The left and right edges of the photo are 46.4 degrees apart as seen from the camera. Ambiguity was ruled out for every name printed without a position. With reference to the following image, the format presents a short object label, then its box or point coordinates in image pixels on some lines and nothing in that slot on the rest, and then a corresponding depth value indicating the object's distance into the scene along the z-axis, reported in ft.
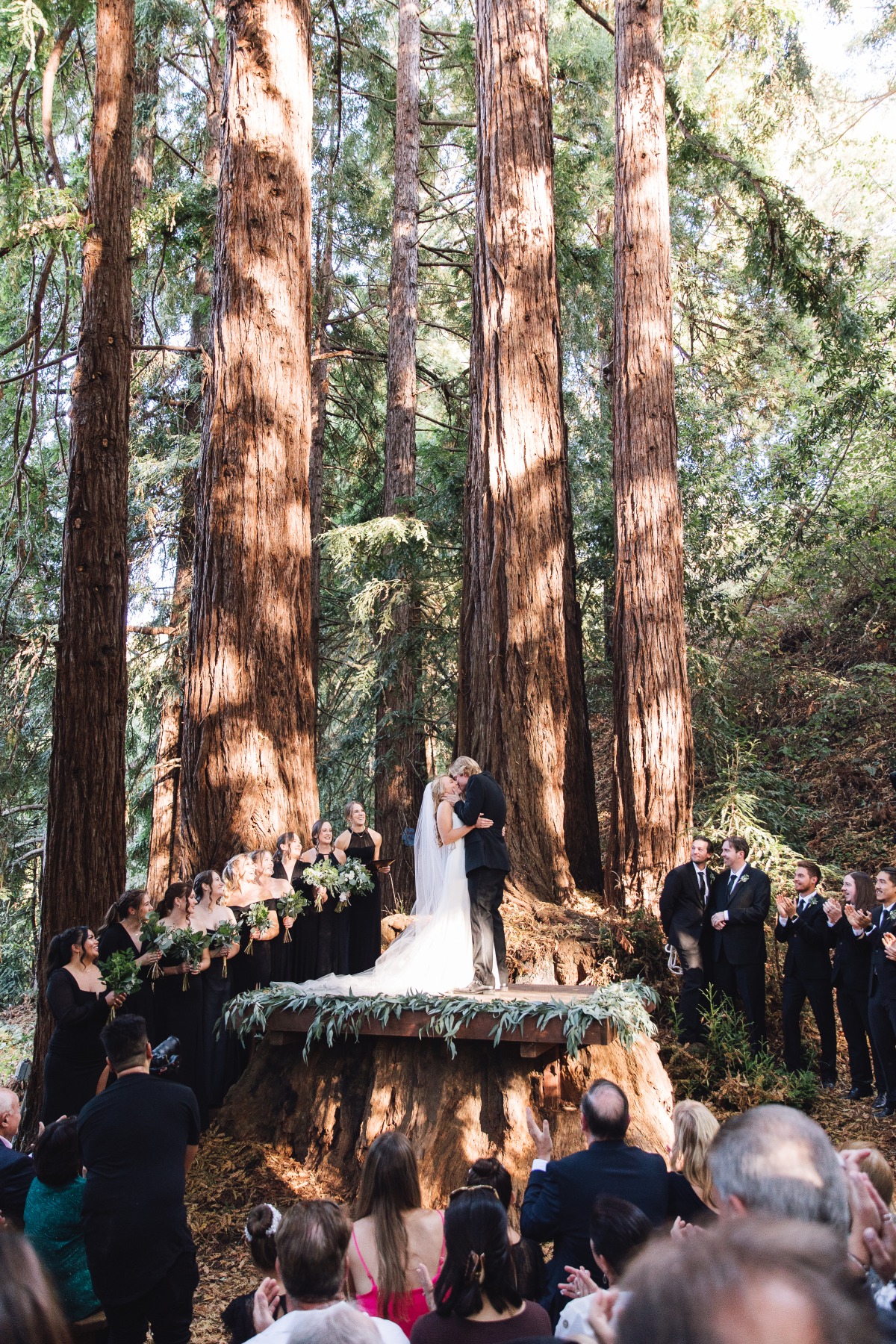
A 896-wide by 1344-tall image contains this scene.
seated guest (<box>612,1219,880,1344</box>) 3.72
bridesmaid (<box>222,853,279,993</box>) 26.48
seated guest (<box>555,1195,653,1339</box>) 10.16
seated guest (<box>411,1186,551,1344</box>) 9.54
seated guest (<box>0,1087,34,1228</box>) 14.51
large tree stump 22.11
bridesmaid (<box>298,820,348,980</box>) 29.94
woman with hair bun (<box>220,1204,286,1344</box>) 11.25
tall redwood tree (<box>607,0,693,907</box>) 35.27
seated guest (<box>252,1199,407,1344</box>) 9.29
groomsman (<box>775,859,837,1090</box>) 29.25
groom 26.76
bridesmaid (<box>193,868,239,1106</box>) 25.17
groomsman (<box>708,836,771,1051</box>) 30.01
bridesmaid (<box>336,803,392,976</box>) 32.24
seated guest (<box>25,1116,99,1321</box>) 14.07
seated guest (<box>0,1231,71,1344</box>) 4.99
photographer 13.57
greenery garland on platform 21.98
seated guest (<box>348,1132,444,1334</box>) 11.56
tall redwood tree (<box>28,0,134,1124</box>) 29.58
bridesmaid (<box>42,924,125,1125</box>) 20.53
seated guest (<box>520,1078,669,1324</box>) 12.37
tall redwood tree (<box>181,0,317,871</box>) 28.48
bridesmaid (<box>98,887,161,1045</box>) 23.21
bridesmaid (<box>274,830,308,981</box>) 27.99
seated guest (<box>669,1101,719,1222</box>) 12.59
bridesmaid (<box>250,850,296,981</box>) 26.76
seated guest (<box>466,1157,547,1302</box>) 12.98
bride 26.30
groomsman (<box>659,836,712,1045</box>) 30.76
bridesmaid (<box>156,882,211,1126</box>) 24.38
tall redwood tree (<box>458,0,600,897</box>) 35.47
